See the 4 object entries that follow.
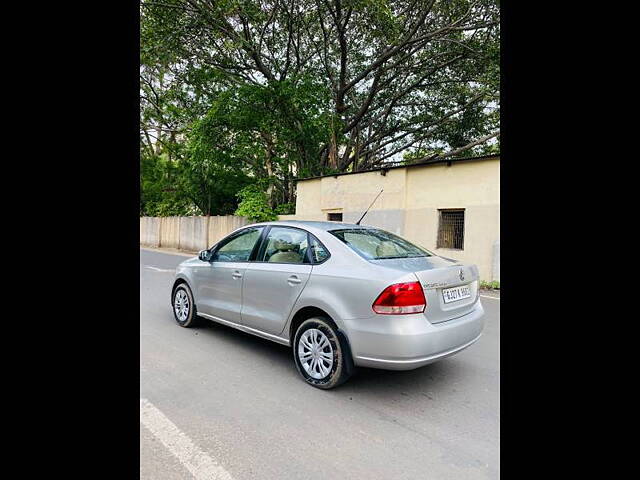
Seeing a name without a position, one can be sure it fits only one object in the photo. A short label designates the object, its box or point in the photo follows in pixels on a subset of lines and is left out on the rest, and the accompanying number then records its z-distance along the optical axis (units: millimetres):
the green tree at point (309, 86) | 13383
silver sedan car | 3102
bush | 16281
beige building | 10172
